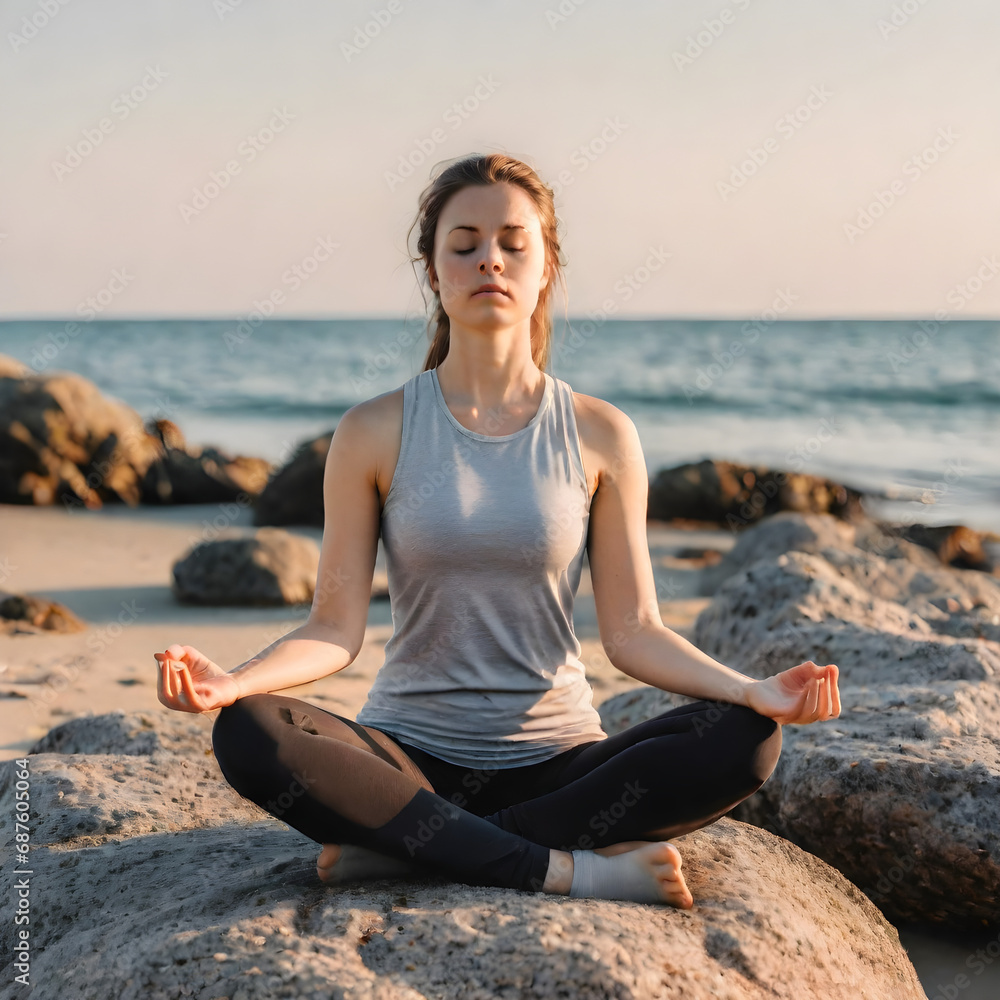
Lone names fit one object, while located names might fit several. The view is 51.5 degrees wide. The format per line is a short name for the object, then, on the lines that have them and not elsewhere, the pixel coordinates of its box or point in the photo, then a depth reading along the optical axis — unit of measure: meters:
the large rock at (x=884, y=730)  2.95
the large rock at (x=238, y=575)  6.97
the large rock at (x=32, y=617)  6.07
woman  2.34
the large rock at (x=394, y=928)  1.99
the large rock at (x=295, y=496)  10.07
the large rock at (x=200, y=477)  10.91
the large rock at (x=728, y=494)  11.26
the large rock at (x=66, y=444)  10.33
